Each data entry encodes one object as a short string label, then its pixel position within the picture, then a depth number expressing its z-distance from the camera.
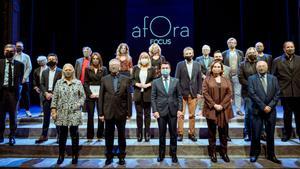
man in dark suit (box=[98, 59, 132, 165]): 5.10
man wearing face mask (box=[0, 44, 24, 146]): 5.93
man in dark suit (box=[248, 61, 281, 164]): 5.15
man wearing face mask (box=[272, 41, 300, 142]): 5.76
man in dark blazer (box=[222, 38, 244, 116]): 6.84
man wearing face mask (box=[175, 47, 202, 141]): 5.96
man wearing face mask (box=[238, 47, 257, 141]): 5.77
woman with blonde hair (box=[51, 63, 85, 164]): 5.08
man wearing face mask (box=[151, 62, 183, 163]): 5.20
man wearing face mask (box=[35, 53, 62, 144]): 5.92
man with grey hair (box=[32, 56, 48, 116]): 6.76
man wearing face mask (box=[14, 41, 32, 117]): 7.26
